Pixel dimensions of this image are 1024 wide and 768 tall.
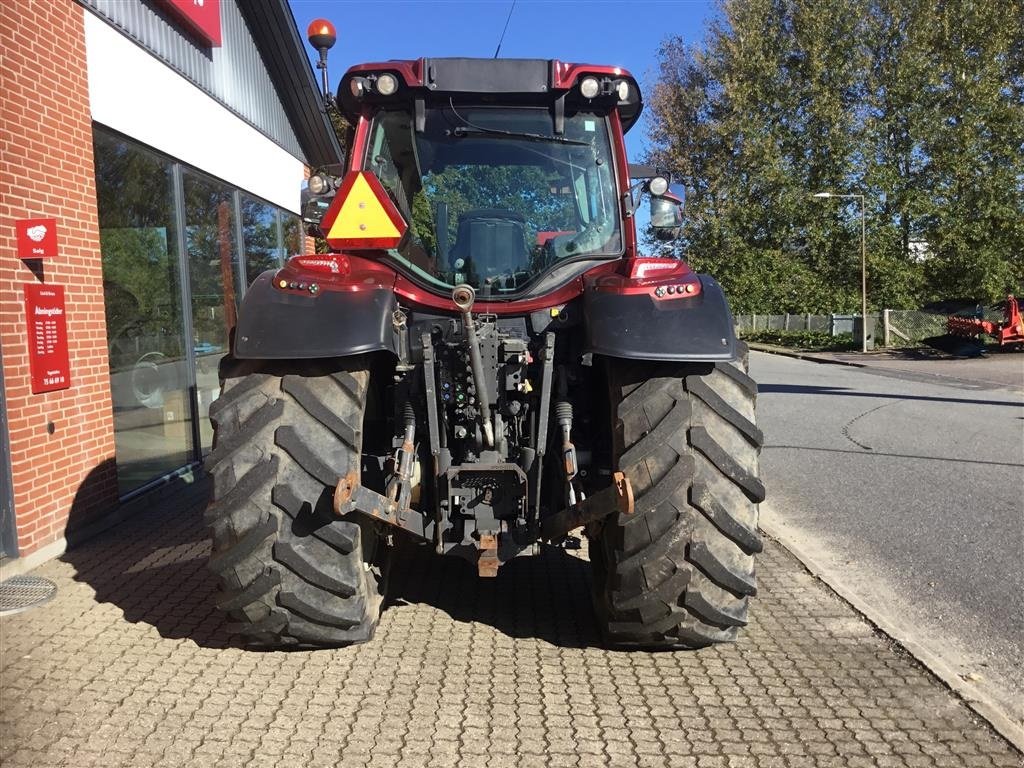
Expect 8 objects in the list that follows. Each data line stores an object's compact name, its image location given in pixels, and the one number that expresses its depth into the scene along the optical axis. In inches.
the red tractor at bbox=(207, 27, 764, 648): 127.3
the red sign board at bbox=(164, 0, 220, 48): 307.7
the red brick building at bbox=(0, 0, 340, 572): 203.6
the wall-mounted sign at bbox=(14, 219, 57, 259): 200.7
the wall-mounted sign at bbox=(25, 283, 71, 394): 205.3
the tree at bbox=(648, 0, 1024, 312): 1231.5
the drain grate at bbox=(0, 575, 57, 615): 169.6
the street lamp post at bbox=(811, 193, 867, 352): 1087.0
